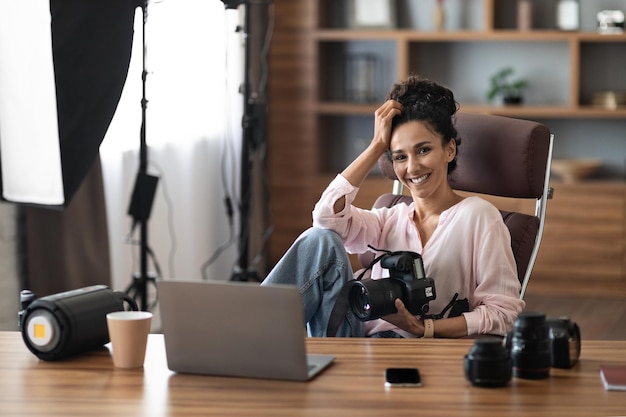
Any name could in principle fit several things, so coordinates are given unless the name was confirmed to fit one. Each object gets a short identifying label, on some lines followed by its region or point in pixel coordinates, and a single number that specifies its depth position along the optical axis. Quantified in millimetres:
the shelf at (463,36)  5320
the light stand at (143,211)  3785
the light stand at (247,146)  4516
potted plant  5516
